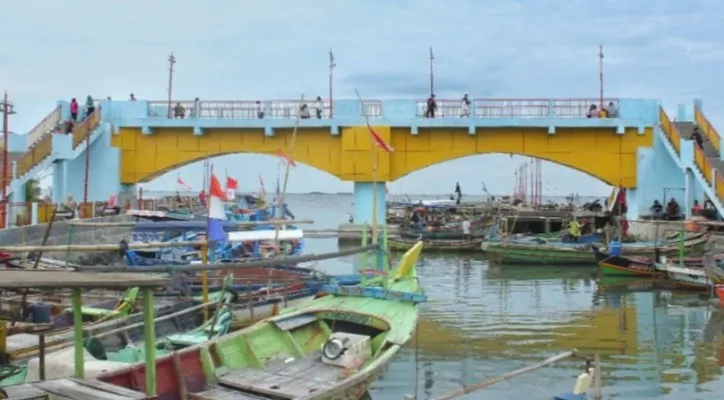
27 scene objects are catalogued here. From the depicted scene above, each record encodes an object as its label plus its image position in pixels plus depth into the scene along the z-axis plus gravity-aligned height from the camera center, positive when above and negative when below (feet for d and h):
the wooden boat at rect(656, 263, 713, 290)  68.69 -5.03
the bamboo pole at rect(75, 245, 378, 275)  27.94 -1.89
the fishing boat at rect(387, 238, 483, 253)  114.73 -3.72
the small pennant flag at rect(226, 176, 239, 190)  61.57 +2.76
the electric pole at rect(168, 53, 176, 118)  121.77 +23.03
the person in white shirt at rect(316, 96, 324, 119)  96.84 +14.20
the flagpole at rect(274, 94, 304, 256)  46.07 +1.70
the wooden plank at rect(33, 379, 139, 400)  19.29 -4.50
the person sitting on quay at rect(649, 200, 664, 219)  93.86 +1.48
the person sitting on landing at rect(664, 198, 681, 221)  91.91 +1.34
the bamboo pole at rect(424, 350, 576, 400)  25.49 -5.48
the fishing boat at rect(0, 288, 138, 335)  32.68 -4.79
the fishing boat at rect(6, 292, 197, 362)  30.83 -5.24
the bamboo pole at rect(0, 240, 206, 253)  32.17 -1.38
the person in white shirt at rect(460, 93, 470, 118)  94.84 +13.93
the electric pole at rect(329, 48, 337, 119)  96.29 +13.96
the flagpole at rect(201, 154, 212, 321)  39.68 -3.38
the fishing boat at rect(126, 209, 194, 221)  80.64 +0.23
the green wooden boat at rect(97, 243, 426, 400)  27.89 -5.63
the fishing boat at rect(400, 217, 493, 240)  117.27 -2.00
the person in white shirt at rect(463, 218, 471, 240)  116.88 -1.51
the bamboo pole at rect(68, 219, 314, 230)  45.07 -0.40
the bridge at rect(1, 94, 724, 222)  93.91 +10.24
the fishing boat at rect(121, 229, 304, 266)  61.67 -3.11
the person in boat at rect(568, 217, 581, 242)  101.14 -1.44
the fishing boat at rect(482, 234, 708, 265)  94.32 -3.98
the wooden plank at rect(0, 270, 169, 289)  17.51 -1.53
